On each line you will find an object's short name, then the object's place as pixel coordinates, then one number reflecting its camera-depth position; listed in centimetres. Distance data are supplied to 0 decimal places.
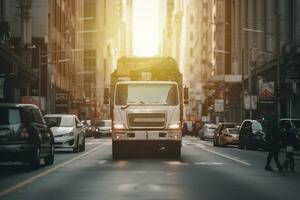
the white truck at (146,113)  2892
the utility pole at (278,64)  5068
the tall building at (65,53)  9084
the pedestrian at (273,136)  2259
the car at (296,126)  3928
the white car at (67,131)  3578
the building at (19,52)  5928
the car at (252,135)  4306
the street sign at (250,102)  6738
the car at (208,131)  7175
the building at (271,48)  5925
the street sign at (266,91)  5799
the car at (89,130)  8719
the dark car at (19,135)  2136
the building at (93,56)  15600
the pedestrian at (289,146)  2222
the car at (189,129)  10212
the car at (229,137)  4978
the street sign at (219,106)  10756
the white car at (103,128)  8106
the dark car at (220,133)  5038
